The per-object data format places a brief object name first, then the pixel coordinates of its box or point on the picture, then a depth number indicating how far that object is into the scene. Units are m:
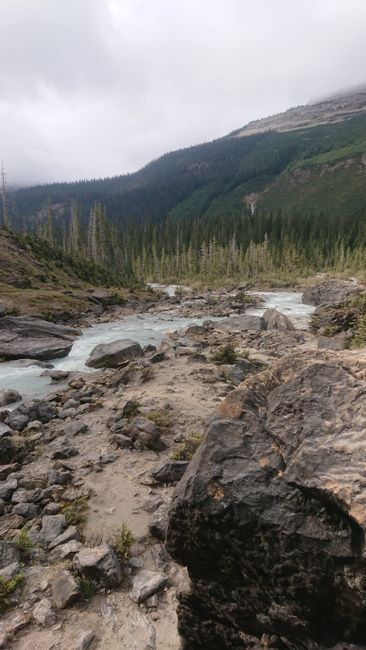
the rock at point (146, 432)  10.39
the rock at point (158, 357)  18.97
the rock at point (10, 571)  6.21
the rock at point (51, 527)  7.11
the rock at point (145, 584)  5.86
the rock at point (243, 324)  30.75
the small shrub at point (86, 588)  5.79
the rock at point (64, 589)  5.67
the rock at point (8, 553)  6.53
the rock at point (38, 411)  13.22
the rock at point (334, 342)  20.98
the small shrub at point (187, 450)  9.48
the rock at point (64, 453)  10.26
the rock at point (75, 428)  11.67
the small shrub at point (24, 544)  6.75
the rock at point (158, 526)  7.09
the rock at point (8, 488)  8.48
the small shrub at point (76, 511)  7.54
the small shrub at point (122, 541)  6.64
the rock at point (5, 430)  11.91
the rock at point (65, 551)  6.62
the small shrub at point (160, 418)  11.58
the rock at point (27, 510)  7.86
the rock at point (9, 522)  7.45
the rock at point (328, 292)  48.81
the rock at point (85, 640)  5.09
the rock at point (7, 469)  9.43
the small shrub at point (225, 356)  18.88
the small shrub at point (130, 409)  12.44
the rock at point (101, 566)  6.01
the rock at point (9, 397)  15.91
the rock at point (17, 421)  12.70
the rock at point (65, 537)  6.94
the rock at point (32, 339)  24.42
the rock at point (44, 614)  5.46
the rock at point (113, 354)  21.03
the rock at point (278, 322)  30.63
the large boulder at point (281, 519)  3.49
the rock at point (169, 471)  8.84
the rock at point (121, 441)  10.55
